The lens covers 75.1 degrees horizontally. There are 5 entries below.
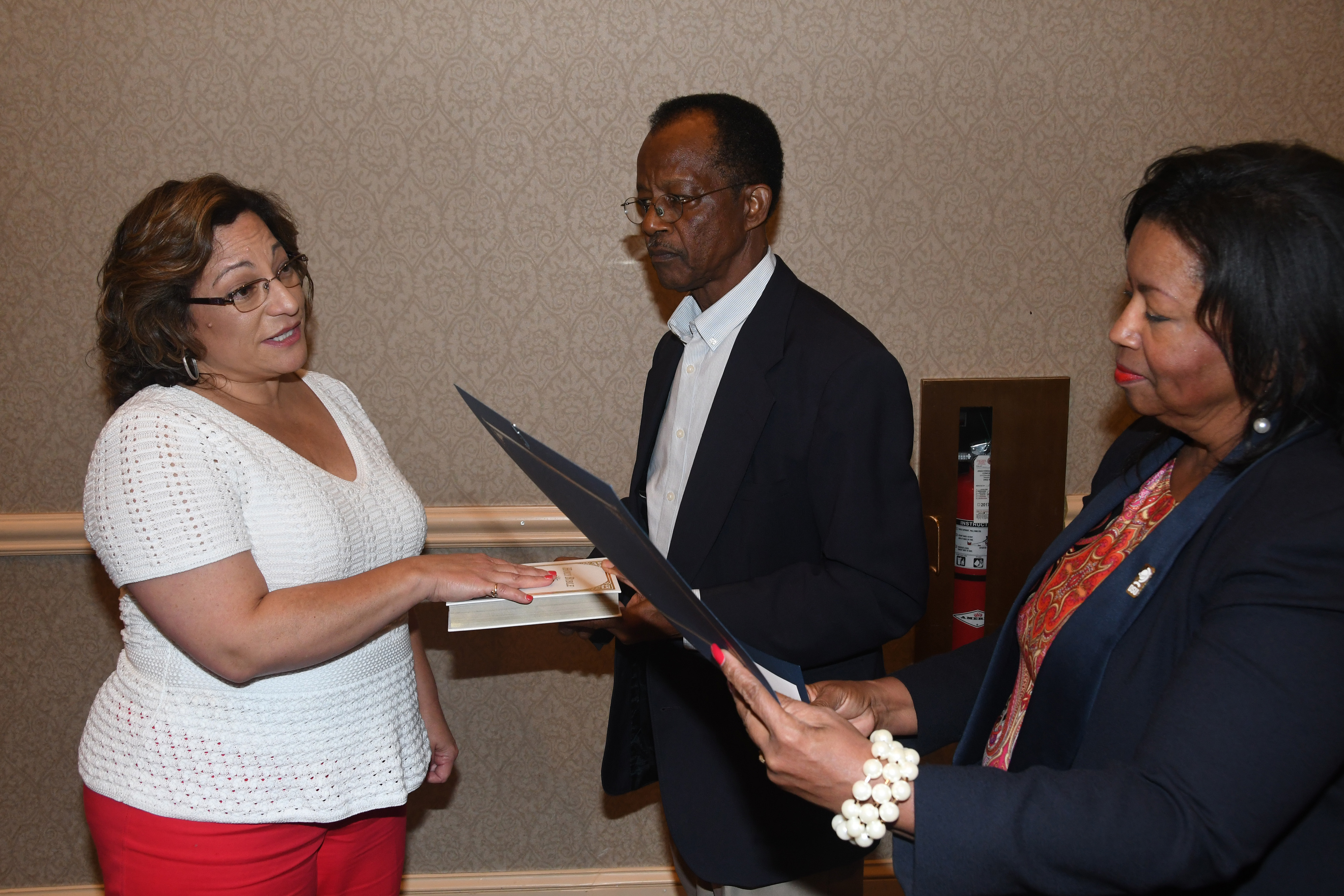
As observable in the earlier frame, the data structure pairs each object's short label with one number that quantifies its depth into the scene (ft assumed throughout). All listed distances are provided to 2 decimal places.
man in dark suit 4.93
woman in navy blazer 2.66
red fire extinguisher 8.15
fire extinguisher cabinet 8.13
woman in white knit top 4.27
